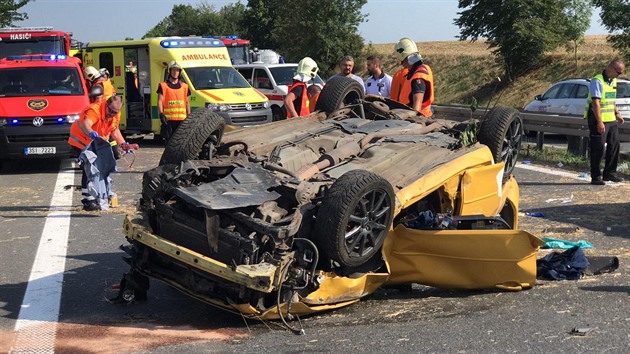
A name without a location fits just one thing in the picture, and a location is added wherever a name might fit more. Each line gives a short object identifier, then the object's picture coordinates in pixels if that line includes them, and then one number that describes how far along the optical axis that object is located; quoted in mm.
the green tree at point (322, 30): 54281
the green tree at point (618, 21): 36812
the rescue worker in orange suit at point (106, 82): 15536
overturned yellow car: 5609
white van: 21891
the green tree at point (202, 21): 86188
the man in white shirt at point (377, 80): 12391
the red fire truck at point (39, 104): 14625
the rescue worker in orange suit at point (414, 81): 9430
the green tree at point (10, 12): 38781
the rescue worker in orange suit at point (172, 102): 13711
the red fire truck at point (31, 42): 20906
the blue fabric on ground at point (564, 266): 6840
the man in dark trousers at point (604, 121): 12023
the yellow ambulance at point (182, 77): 18906
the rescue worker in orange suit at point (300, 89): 11141
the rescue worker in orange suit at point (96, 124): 10297
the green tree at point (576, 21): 45059
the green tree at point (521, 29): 43781
